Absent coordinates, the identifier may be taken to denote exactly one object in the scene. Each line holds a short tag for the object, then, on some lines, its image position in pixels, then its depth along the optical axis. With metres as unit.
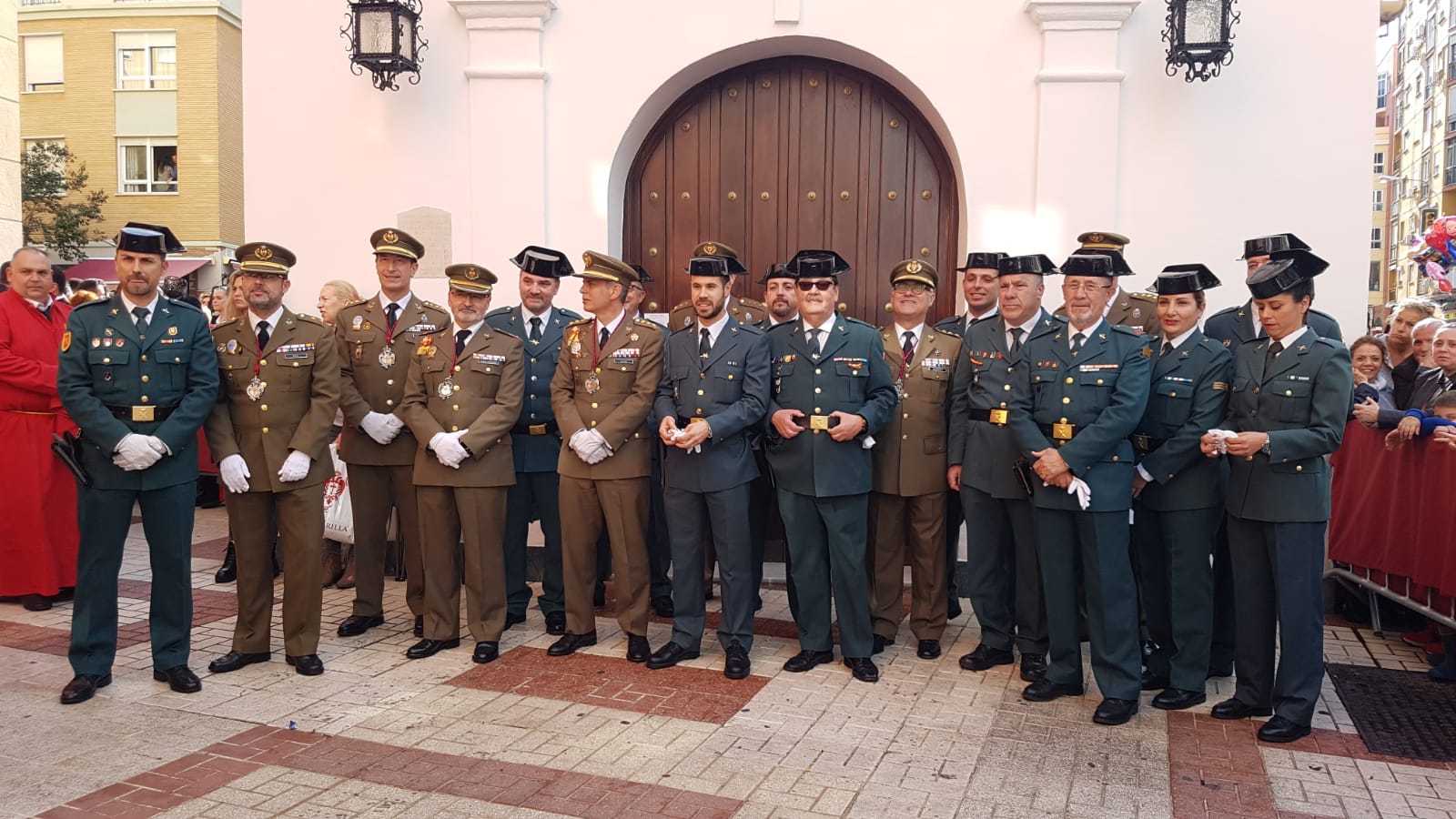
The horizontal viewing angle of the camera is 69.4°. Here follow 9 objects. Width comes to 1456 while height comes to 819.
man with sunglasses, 4.96
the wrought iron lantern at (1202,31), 5.96
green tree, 25.38
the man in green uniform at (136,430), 4.53
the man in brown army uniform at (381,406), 5.58
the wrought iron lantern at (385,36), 6.62
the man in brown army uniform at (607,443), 5.12
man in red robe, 6.04
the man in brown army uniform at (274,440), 4.90
